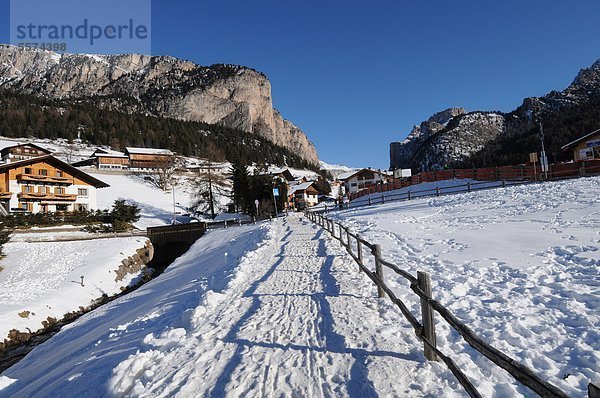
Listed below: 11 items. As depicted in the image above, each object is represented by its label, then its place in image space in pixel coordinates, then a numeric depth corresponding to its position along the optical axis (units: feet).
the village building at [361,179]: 247.09
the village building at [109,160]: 298.97
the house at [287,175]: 343.40
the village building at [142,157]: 307.89
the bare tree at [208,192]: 183.11
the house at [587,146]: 117.91
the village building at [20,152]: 240.53
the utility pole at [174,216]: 157.27
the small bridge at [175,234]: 111.04
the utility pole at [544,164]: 86.10
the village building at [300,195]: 240.49
